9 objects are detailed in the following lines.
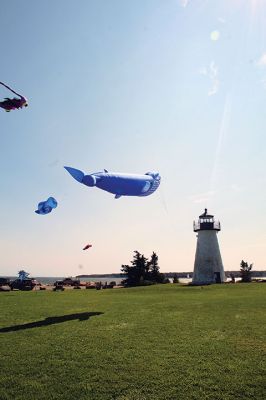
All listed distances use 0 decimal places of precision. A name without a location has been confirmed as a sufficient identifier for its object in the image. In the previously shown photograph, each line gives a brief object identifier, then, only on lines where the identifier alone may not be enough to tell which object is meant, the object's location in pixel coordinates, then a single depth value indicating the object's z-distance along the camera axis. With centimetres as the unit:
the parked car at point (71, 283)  6422
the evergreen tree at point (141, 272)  6172
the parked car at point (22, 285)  4862
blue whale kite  1672
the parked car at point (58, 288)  4775
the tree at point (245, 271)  5912
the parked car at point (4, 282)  5112
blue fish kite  2676
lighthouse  5584
